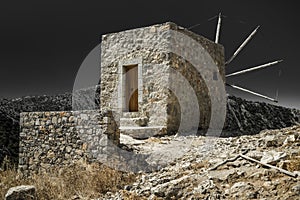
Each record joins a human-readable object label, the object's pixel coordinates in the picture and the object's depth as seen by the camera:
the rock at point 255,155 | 5.32
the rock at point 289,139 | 5.79
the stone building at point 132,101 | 7.21
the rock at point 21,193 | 5.95
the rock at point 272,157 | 4.98
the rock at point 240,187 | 4.39
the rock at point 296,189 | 3.94
